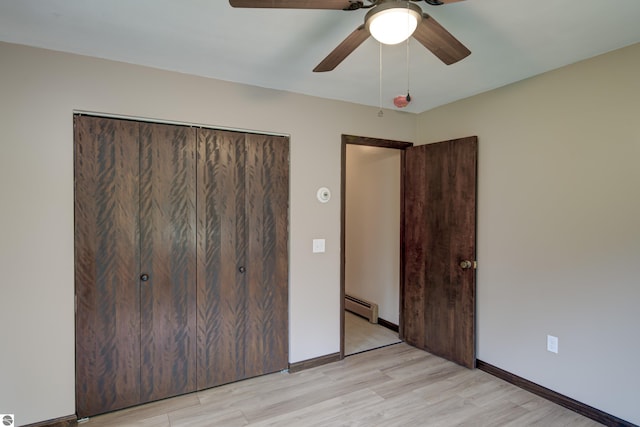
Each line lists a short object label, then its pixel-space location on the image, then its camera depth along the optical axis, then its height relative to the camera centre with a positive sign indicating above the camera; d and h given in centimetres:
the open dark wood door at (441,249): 297 -35
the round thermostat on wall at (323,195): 304 +16
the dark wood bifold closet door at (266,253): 274 -35
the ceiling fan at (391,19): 129 +80
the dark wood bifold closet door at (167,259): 239 -35
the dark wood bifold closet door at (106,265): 221 -36
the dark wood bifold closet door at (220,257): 257 -36
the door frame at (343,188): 317 +23
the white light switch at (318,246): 303 -31
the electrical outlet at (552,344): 245 -97
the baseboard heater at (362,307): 417 -124
